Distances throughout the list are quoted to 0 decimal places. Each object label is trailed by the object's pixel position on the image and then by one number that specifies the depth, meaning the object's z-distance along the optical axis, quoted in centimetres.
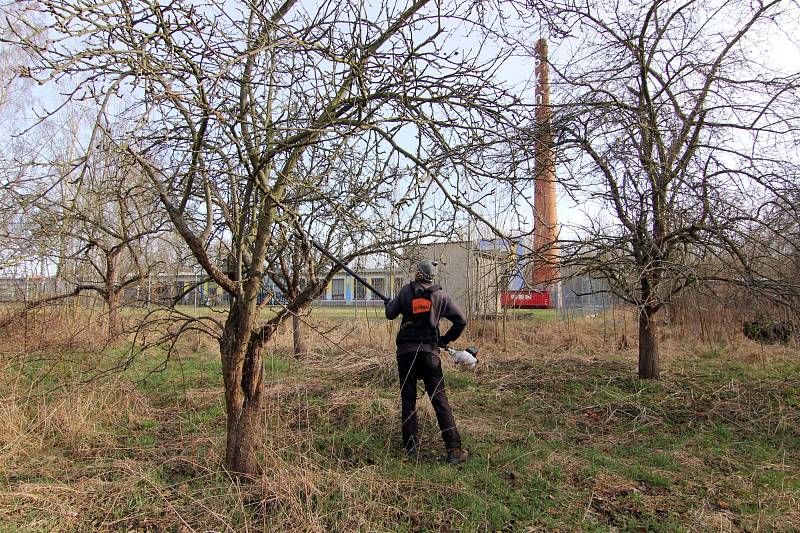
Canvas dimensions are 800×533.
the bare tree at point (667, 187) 584
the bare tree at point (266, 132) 259
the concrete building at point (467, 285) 1243
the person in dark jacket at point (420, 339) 466
